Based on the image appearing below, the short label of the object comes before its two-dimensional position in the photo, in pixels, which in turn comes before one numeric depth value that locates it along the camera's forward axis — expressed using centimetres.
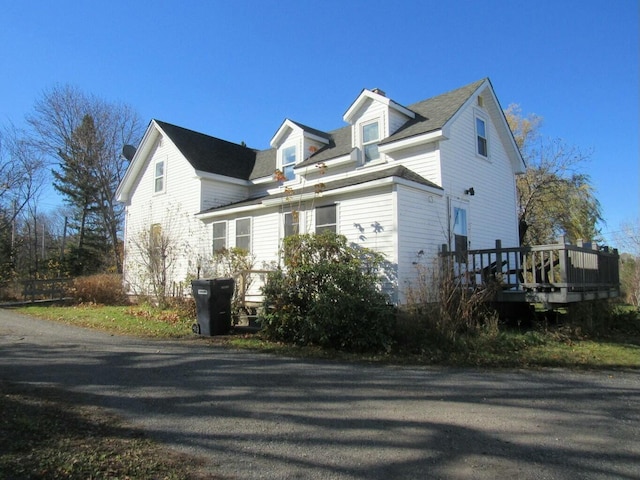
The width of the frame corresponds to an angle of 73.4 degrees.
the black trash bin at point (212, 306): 1058
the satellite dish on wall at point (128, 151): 2461
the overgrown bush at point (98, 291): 1839
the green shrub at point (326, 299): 881
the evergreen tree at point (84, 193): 2992
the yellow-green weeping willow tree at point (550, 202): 2564
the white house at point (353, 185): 1209
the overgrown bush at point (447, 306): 888
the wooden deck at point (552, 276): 986
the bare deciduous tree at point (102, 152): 2969
